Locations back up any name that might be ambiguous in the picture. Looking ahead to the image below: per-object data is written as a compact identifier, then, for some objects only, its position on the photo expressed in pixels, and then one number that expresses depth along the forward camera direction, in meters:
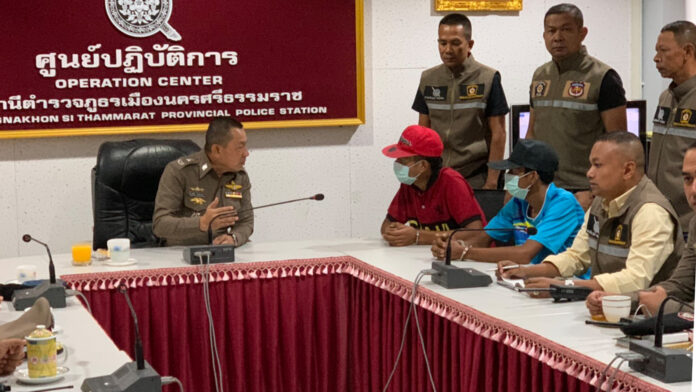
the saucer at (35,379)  2.40
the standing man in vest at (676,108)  4.04
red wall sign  5.19
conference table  3.28
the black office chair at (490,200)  4.41
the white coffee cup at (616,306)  2.73
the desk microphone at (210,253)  3.96
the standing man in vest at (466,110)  5.04
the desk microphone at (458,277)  3.42
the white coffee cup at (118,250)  3.95
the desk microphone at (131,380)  2.22
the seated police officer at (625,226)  3.05
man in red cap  4.11
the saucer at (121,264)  3.95
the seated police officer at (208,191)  4.23
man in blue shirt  3.68
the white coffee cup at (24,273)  3.65
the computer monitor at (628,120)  5.60
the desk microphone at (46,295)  3.20
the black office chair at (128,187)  4.41
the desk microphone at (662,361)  2.27
